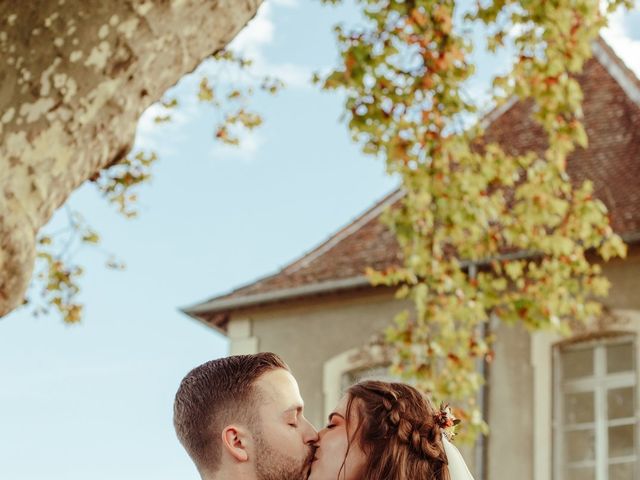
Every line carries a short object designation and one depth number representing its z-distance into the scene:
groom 4.79
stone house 16.44
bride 4.63
